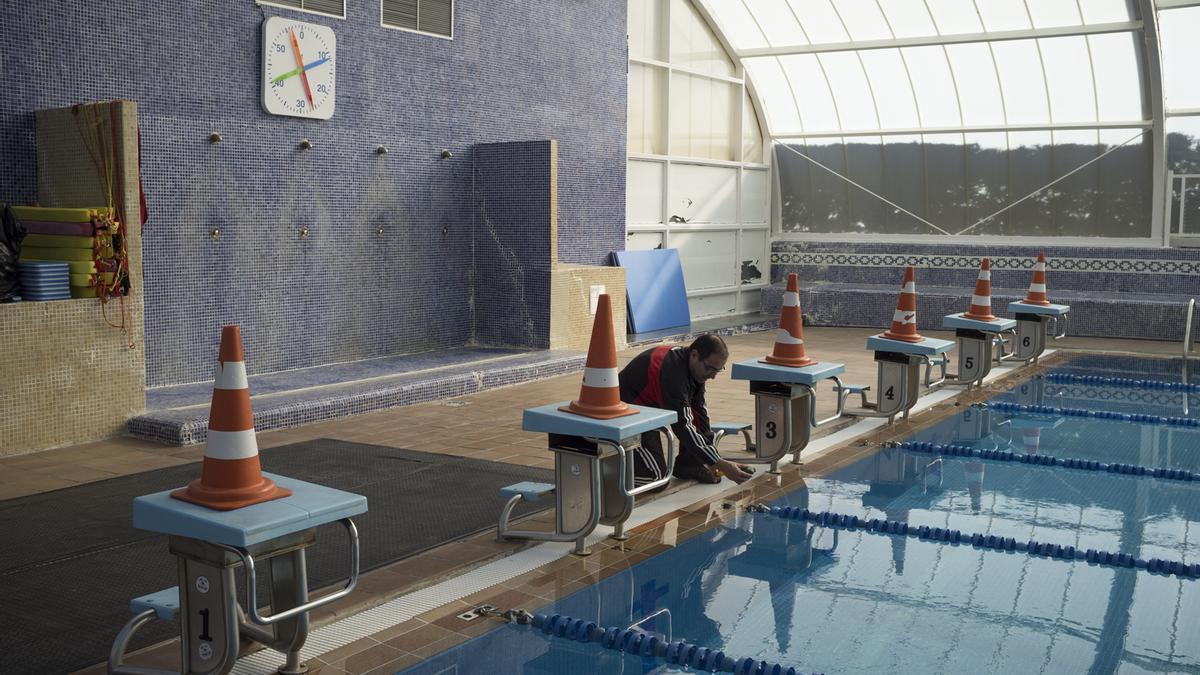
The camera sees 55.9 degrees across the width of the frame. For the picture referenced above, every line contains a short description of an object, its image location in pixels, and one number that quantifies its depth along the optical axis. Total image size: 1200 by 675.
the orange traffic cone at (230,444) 3.49
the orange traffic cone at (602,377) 5.09
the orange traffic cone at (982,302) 10.09
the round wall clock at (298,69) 9.62
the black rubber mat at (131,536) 4.11
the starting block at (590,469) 4.95
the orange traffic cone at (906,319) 8.36
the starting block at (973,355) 10.21
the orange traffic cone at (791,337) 6.87
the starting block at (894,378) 8.34
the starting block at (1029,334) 12.02
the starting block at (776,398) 6.76
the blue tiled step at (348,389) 7.80
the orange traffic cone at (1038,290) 11.95
